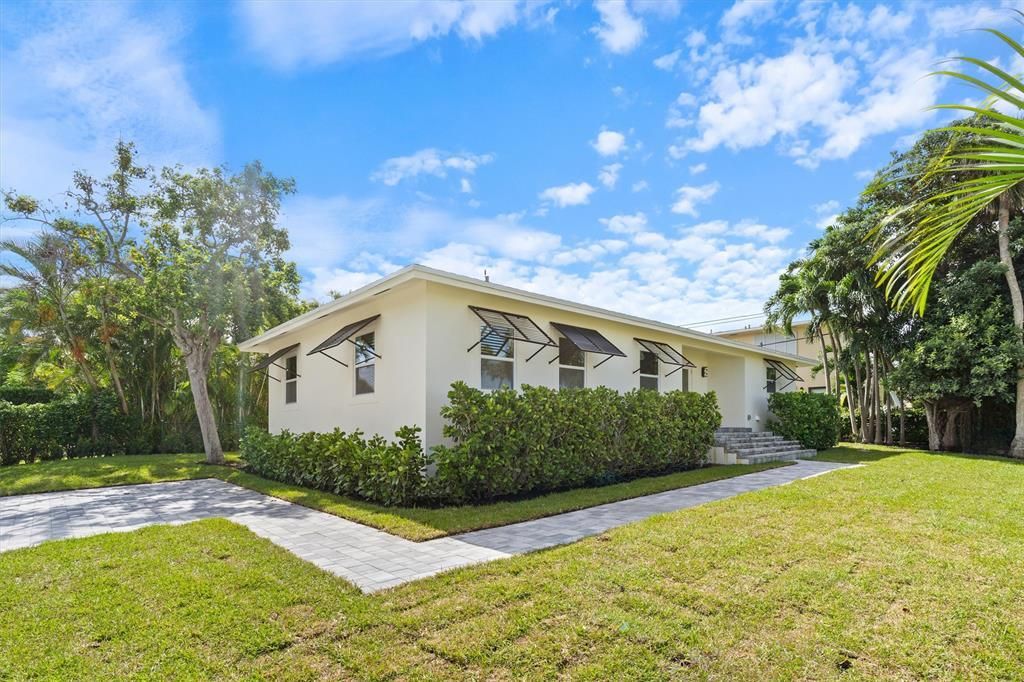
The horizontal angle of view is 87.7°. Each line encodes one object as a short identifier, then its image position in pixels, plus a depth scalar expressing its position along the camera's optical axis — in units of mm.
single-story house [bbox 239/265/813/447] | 8508
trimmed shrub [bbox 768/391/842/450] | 15406
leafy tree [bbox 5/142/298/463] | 14695
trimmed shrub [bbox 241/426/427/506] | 7648
